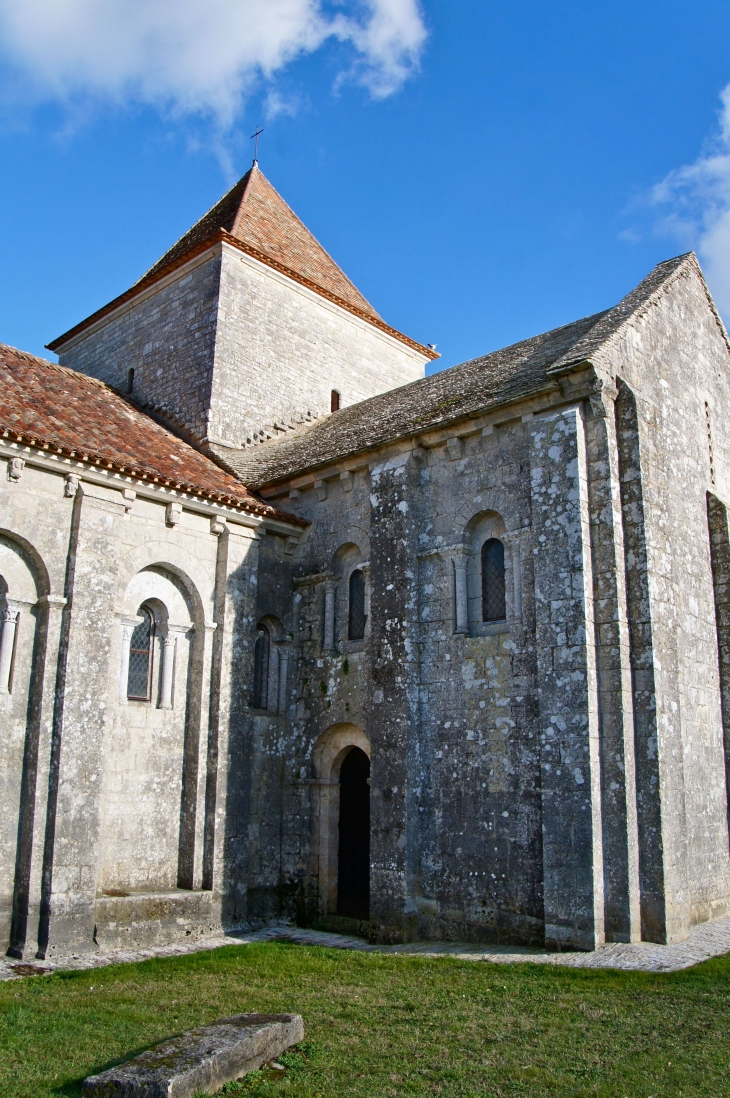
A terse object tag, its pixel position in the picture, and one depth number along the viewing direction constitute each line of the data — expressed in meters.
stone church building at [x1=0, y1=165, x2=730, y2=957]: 10.88
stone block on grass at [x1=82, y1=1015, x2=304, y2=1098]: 5.46
